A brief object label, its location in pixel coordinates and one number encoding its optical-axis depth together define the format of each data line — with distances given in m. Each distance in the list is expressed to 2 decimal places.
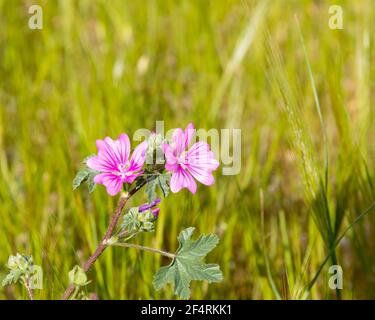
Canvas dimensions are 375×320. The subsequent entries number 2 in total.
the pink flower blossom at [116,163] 0.78
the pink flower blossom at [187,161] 0.78
